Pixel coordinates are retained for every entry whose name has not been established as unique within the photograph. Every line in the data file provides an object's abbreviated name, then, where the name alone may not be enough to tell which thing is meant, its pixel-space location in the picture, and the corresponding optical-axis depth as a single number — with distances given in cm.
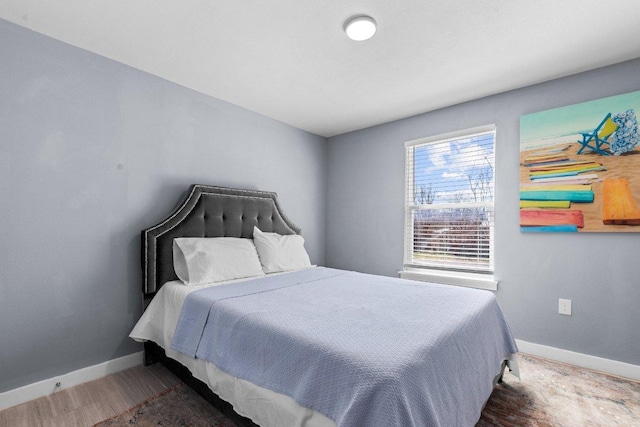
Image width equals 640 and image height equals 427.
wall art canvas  223
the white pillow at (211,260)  234
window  297
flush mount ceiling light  183
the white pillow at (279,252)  288
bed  110
